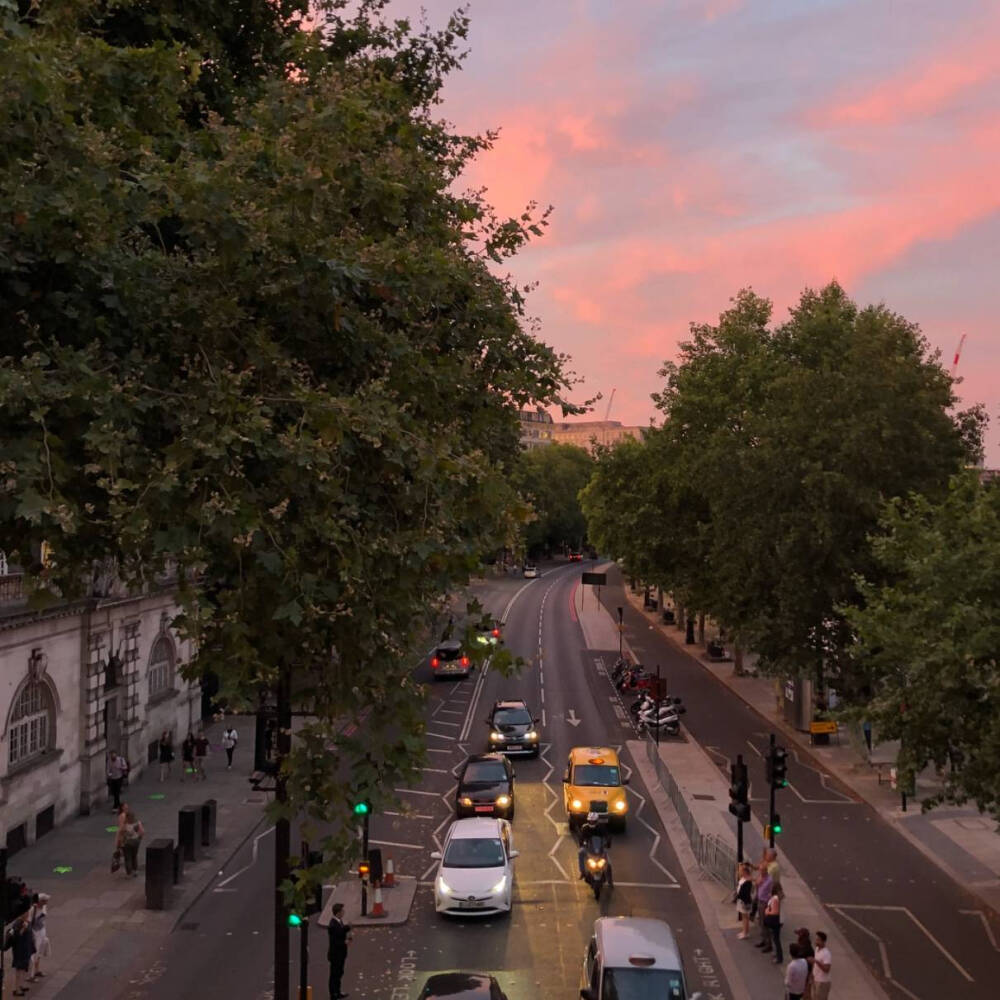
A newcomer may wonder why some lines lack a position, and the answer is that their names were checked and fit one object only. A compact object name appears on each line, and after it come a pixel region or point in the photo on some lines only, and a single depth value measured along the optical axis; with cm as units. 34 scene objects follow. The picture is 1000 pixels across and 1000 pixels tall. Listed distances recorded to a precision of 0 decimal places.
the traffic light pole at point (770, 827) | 2150
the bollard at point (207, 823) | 2545
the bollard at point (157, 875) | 2098
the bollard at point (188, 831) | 2417
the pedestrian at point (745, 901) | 1966
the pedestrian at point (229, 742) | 3459
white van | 1483
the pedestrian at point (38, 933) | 1736
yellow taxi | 2652
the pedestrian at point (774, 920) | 1855
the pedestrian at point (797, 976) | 1596
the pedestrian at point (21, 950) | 1683
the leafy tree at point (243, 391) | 907
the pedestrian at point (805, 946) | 1631
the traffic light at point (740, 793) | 2144
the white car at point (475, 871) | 2033
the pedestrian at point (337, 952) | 1670
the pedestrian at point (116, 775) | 2927
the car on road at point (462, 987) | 1430
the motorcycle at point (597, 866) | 2175
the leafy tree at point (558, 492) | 12662
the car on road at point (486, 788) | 2706
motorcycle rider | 2223
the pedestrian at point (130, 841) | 2298
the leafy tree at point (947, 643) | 1680
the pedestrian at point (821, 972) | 1595
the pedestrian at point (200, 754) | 3338
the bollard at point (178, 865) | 2264
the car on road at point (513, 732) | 3572
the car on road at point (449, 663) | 5162
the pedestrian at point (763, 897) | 1903
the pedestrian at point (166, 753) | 3375
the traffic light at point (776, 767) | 2277
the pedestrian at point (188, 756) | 3381
